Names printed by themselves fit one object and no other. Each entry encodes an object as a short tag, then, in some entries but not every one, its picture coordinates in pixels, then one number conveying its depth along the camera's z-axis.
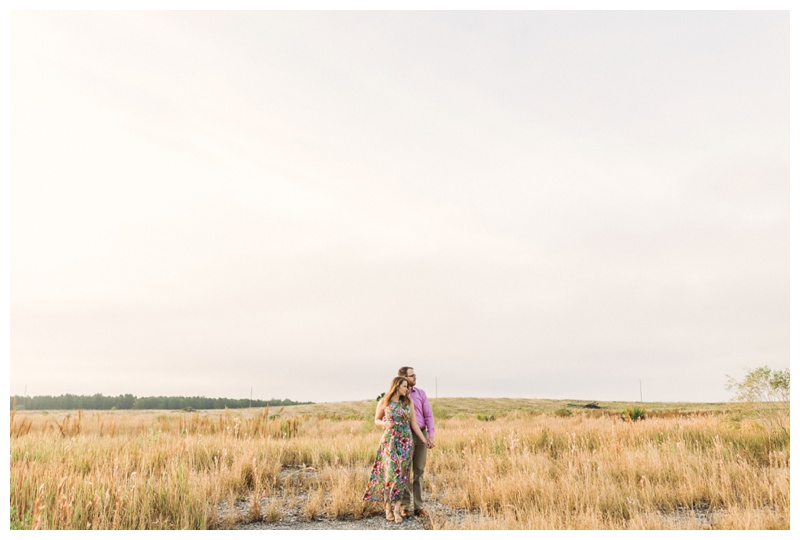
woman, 6.85
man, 7.00
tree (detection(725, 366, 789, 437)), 10.76
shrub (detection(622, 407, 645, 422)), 20.51
